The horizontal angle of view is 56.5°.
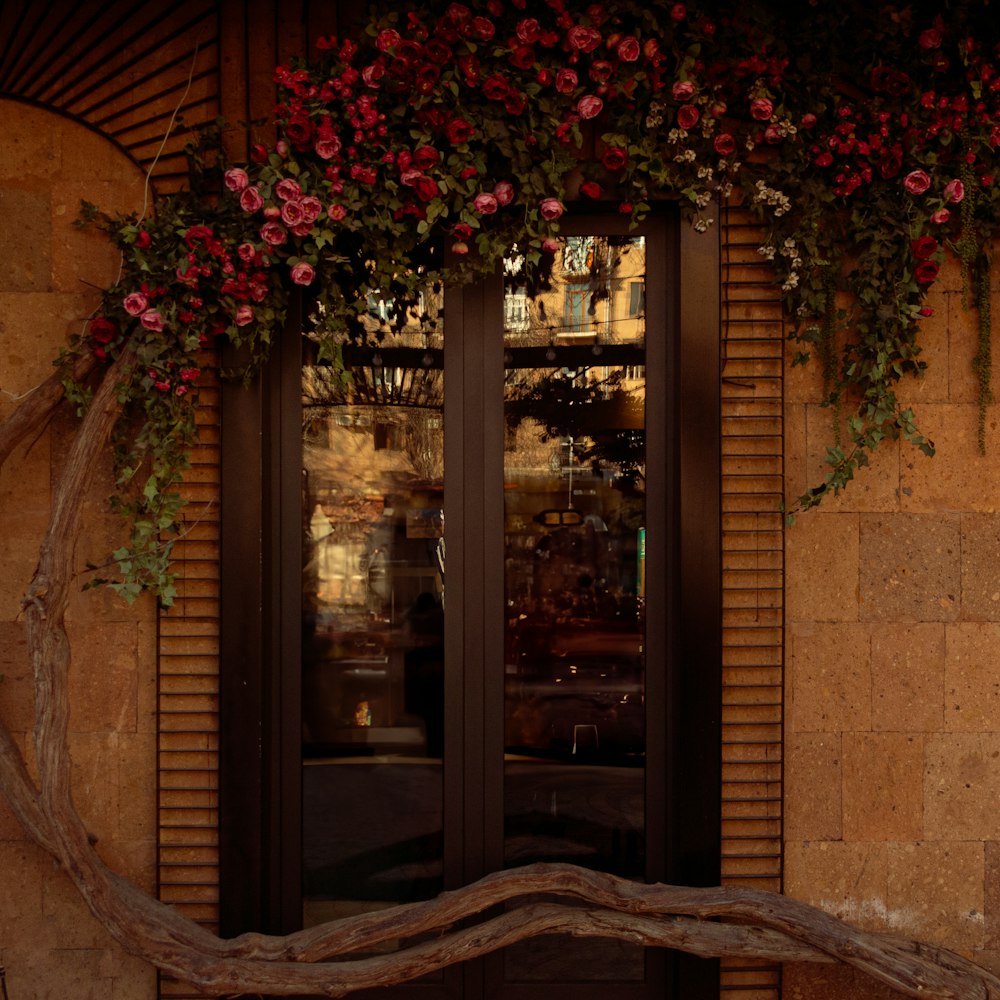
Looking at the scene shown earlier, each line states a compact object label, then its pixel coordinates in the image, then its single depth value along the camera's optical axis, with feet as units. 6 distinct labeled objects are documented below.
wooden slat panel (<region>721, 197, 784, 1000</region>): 11.85
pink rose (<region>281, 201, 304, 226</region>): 10.82
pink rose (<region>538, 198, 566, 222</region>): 11.24
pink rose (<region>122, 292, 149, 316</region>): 10.91
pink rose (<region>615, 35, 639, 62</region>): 10.93
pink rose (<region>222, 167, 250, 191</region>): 10.86
